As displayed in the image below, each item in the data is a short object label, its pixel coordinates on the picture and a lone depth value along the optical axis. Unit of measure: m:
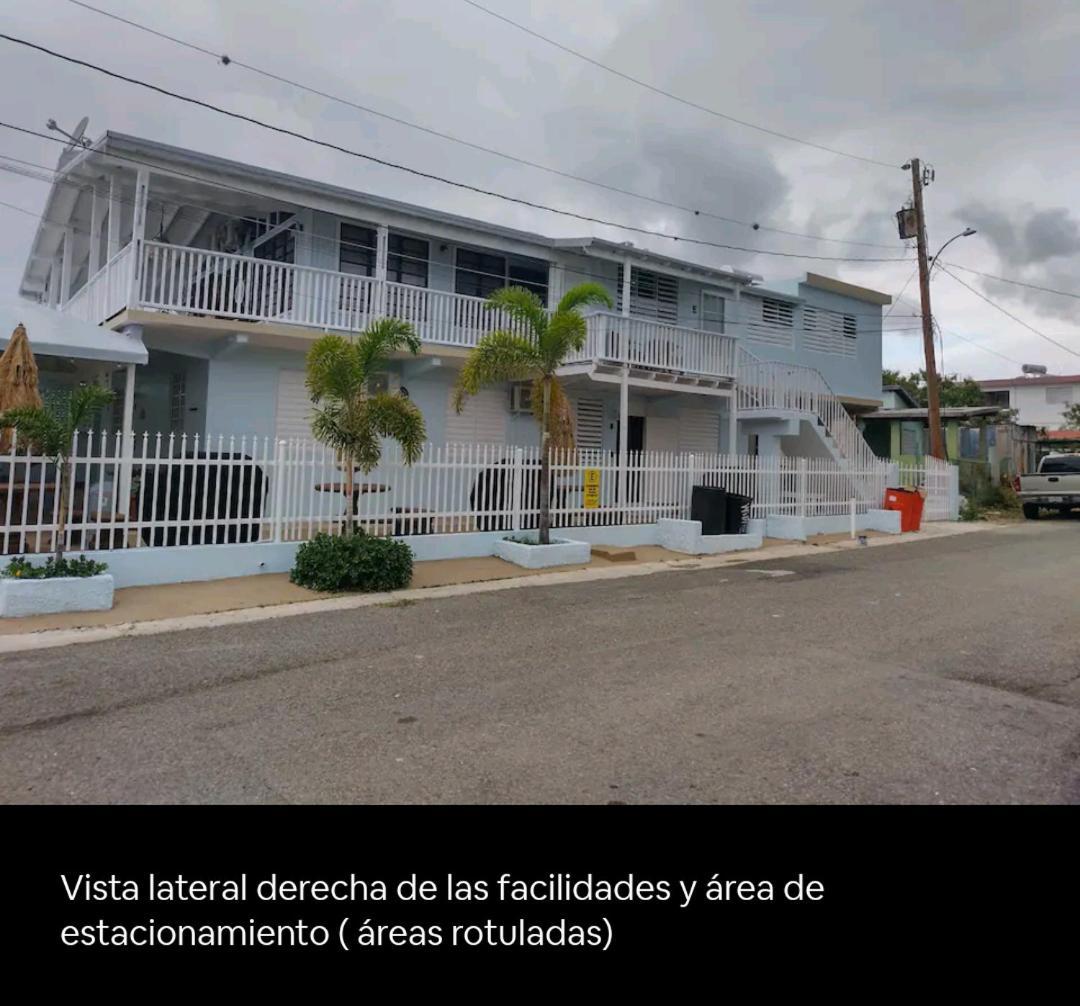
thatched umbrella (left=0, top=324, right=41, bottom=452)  8.36
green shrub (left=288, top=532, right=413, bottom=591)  9.20
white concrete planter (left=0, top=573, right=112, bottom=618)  7.59
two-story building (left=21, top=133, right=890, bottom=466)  12.71
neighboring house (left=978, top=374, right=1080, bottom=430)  53.16
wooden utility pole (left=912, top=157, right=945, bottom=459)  21.50
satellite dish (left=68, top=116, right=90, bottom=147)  13.22
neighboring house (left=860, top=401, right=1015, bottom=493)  27.03
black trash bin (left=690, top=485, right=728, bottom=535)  14.09
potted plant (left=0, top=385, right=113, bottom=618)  7.65
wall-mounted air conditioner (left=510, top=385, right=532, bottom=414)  17.05
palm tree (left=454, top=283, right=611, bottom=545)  11.45
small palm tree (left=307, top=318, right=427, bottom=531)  9.59
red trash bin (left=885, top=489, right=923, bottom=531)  18.14
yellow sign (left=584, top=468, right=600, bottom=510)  13.07
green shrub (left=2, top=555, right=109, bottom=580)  7.80
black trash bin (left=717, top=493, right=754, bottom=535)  14.24
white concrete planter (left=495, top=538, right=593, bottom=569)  11.32
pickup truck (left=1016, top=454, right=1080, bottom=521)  21.80
